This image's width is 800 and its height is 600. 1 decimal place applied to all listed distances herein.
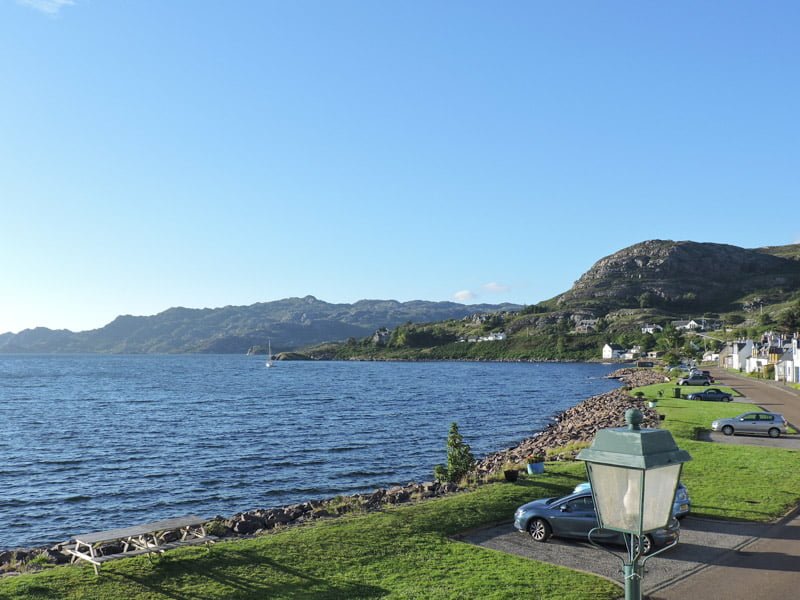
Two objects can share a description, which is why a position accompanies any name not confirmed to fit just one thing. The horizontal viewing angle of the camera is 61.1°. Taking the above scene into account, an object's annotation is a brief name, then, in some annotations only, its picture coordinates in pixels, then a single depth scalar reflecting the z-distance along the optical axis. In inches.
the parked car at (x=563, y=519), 811.1
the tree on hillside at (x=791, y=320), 5354.3
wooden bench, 730.2
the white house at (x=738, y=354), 5002.5
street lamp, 292.7
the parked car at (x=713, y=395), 2591.0
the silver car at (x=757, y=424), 1706.4
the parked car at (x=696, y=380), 3366.1
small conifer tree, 1316.4
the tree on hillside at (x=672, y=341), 7204.7
